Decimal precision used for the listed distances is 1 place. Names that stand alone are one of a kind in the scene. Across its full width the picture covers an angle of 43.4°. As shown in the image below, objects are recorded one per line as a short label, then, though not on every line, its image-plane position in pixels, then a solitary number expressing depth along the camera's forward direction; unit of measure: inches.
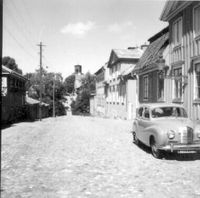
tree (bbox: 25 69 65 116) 2561.5
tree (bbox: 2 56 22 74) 2379.4
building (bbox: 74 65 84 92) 3444.6
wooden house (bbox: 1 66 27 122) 1023.0
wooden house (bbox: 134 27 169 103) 590.6
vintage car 306.7
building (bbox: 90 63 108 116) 1624.9
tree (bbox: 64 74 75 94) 3403.1
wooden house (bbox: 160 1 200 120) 461.1
